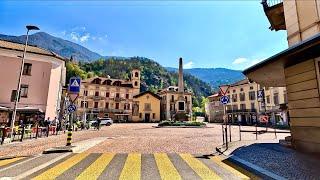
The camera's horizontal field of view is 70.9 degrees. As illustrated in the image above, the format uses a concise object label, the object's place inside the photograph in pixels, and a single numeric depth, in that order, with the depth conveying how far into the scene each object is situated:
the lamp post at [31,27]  18.96
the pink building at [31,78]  29.34
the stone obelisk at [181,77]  49.83
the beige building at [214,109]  76.12
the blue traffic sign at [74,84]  11.83
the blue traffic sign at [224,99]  11.51
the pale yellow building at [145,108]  72.19
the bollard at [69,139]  11.22
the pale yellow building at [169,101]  74.62
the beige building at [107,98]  65.88
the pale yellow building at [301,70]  8.60
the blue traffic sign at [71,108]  15.73
